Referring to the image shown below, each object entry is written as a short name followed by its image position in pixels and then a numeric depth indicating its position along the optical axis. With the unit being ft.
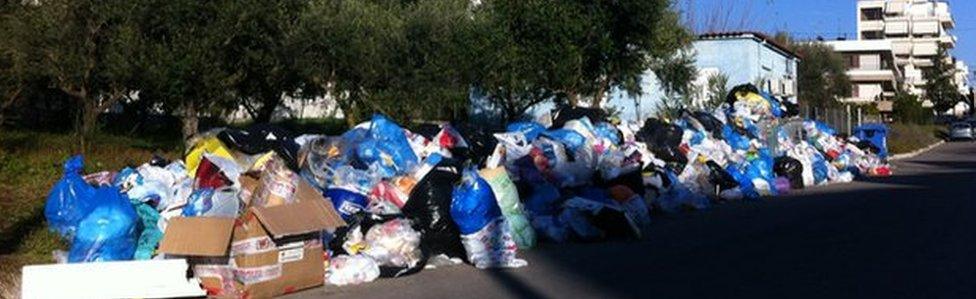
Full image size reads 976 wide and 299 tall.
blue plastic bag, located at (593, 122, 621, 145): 58.79
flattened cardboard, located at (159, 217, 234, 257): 29.40
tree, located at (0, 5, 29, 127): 52.70
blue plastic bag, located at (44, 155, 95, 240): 32.89
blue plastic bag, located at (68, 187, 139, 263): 31.35
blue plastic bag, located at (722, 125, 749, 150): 71.41
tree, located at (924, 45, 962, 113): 319.27
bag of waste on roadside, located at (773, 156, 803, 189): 71.26
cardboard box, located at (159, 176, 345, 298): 29.58
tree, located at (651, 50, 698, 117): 114.42
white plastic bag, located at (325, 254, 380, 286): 32.40
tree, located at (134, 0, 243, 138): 53.88
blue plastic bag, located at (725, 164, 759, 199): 63.46
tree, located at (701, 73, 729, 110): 111.86
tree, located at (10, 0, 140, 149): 52.54
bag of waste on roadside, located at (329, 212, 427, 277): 33.99
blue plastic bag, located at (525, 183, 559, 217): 44.47
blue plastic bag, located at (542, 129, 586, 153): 53.55
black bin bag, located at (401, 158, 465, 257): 36.45
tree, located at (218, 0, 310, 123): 57.77
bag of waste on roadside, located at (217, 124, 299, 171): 38.81
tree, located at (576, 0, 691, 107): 75.61
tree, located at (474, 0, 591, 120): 74.49
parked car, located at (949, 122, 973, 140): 203.82
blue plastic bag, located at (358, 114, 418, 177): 40.70
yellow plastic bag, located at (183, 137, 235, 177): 38.27
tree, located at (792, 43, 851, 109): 196.85
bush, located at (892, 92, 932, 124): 227.20
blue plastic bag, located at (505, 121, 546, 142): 54.57
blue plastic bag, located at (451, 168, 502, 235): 36.29
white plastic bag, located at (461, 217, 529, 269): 35.78
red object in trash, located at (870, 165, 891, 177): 85.73
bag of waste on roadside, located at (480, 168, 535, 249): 40.78
